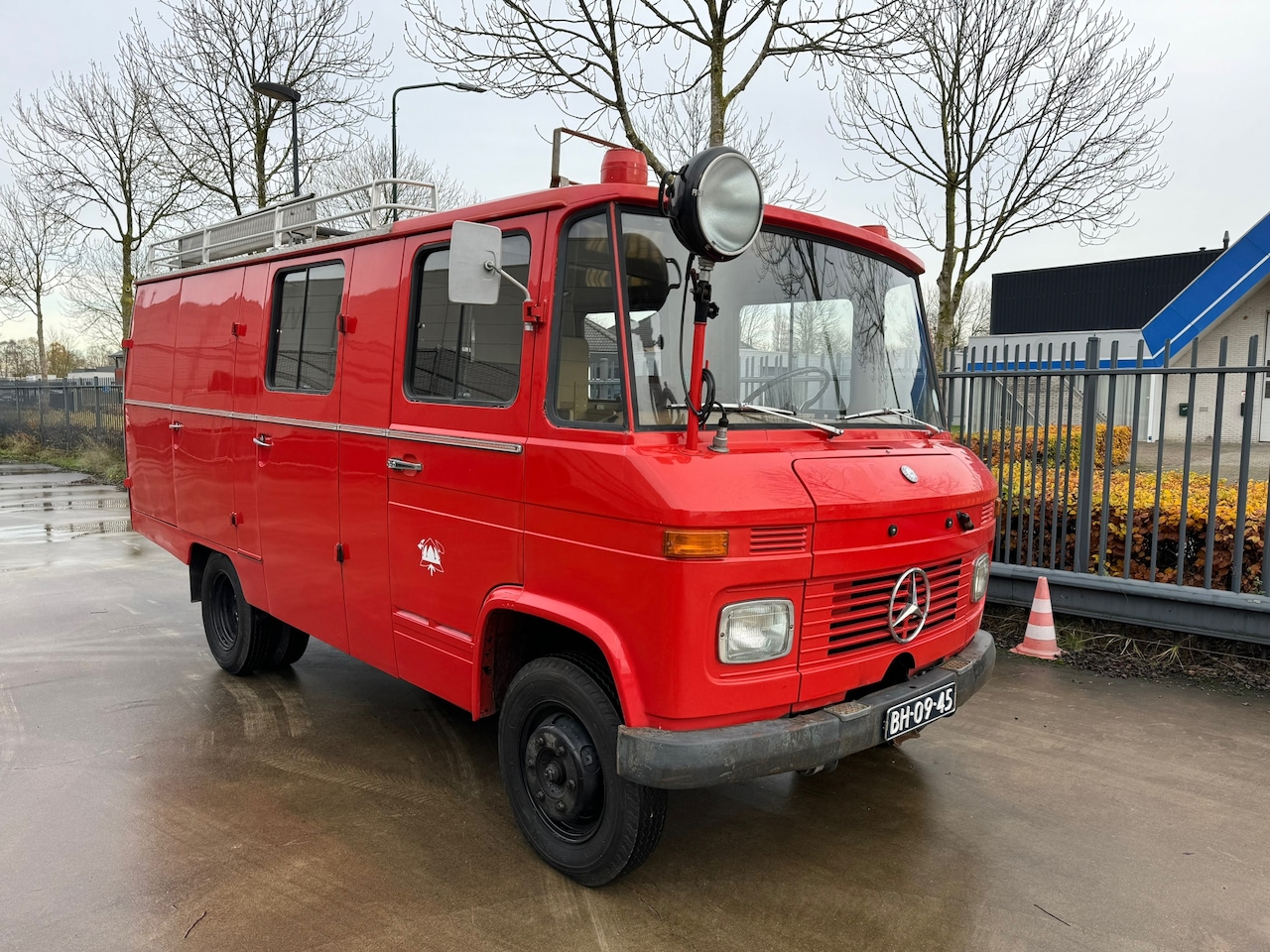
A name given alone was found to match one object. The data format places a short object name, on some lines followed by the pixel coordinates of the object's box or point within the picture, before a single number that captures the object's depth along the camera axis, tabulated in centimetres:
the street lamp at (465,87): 977
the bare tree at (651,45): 925
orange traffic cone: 589
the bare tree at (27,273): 2606
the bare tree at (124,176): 1750
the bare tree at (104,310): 2614
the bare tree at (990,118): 1101
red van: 280
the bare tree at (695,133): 1248
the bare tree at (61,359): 5769
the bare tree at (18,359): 5643
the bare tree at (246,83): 1517
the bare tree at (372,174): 1990
